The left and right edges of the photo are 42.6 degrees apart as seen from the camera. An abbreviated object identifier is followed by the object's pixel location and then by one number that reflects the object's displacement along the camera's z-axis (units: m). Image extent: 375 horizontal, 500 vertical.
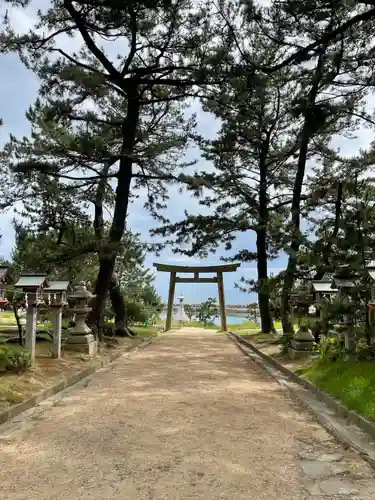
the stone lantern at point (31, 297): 7.09
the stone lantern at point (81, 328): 9.26
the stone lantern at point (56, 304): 8.21
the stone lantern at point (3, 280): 6.52
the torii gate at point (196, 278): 21.59
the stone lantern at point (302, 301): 9.47
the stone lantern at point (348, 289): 7.07
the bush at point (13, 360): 6.25
